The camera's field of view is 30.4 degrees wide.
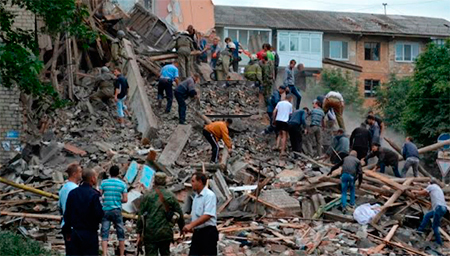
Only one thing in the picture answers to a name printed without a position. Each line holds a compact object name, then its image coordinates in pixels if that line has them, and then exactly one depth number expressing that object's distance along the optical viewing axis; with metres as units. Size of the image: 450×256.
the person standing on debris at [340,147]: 22.41
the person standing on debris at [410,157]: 22.31
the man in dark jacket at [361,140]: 22.16
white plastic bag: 18.52
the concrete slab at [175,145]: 21.77
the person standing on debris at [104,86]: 24.95
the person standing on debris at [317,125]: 23.81
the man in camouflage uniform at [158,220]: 11.38
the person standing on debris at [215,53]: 30.28
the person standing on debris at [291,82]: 26.61
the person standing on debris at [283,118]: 23.19
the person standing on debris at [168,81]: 25.11
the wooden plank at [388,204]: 18.72
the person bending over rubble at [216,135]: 21.69
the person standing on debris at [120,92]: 23.84
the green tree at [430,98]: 38.81
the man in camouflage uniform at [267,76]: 27.62
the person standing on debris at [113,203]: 13.88
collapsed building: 17.39
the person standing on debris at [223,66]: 29.83
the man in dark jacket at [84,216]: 11.02
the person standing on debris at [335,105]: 25.23
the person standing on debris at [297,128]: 22.94
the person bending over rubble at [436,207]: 18.09
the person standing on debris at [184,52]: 27.97
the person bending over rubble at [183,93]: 24.05
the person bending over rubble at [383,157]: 21.77
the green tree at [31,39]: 15.67
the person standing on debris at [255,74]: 29.02
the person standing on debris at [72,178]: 11.79
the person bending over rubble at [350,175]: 18.86
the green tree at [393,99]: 48.81
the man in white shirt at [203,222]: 11.34
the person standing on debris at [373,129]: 23.08
